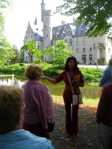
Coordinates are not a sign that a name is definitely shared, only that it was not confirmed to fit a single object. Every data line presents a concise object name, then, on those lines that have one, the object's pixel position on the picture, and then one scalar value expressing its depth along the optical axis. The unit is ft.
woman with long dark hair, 12.50
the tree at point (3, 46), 49.93
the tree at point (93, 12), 19.65
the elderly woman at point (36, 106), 8.30
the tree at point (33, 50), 64.09
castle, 153.38
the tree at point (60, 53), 91.40
